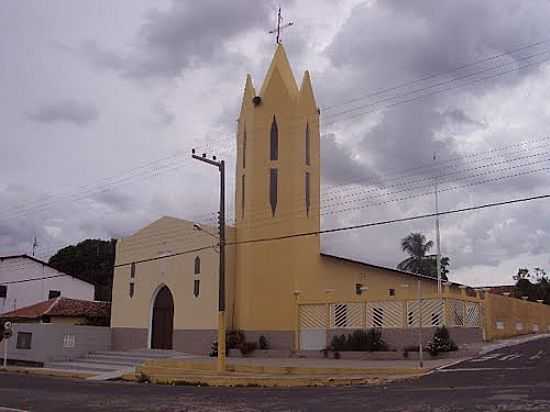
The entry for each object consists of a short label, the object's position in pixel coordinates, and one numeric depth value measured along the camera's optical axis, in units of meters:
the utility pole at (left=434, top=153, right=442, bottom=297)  33.23
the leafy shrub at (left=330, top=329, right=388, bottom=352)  27.11
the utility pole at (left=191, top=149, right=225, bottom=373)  23.98
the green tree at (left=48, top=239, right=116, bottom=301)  69.75
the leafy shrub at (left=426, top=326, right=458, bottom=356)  25.05
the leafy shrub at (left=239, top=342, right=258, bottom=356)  30.58
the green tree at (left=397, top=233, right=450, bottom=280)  55.56
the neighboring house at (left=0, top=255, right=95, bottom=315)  49.53
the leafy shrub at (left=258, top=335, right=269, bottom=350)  30.84
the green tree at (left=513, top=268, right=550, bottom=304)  62.30
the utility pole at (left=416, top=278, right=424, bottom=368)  23.28
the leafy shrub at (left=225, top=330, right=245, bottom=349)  30.94
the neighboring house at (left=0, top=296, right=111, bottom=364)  33.69
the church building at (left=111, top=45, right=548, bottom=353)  31.17
